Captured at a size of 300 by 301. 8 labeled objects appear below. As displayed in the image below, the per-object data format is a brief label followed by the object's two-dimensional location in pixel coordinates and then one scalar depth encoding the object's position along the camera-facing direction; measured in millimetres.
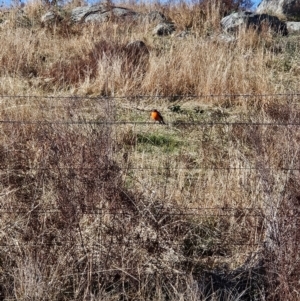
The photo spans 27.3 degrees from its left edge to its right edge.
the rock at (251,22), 12094
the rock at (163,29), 12523
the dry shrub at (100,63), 8859
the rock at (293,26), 13016
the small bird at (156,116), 6023
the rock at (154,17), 13367
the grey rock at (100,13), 13477
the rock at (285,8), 14883
